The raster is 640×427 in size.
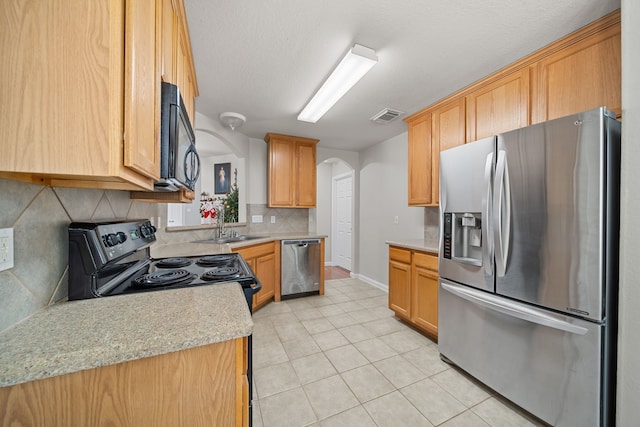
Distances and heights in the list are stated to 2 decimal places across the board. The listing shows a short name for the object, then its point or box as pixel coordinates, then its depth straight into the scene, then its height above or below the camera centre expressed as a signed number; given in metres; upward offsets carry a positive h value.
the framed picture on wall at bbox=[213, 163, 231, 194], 5.15 +0.78
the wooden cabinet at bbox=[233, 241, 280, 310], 2.80 -0.68
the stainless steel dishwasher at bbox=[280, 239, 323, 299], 3.31 -0.77
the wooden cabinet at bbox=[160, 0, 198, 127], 1.05 +0.90
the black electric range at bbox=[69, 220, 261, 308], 0.90 -0.27
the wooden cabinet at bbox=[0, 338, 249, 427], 0.56 -0.47
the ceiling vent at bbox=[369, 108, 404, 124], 2.67 +1.14
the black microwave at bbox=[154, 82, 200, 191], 0.94 +0.32
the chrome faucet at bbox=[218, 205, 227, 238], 3.08 -0.14
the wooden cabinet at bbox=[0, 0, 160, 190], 0.56 +0.30
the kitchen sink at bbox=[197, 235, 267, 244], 2.80 -0.33
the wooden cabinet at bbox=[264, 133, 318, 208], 3.57 +0.65
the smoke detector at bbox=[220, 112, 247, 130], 2.76 +1.11
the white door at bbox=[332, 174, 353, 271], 5.07 -0.16
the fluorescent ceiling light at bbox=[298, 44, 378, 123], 1.65 +1.09
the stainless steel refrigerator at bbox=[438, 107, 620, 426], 1.18 -0.31
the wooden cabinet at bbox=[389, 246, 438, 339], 2.21 -0.75
